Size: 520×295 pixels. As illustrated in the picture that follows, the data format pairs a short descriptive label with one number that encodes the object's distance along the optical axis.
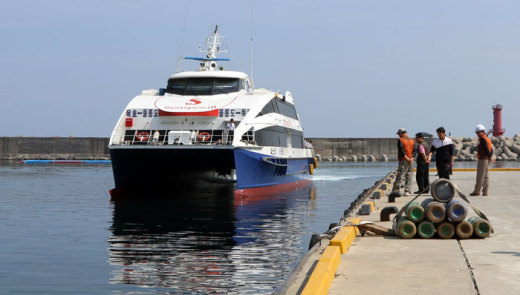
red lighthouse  89.44
